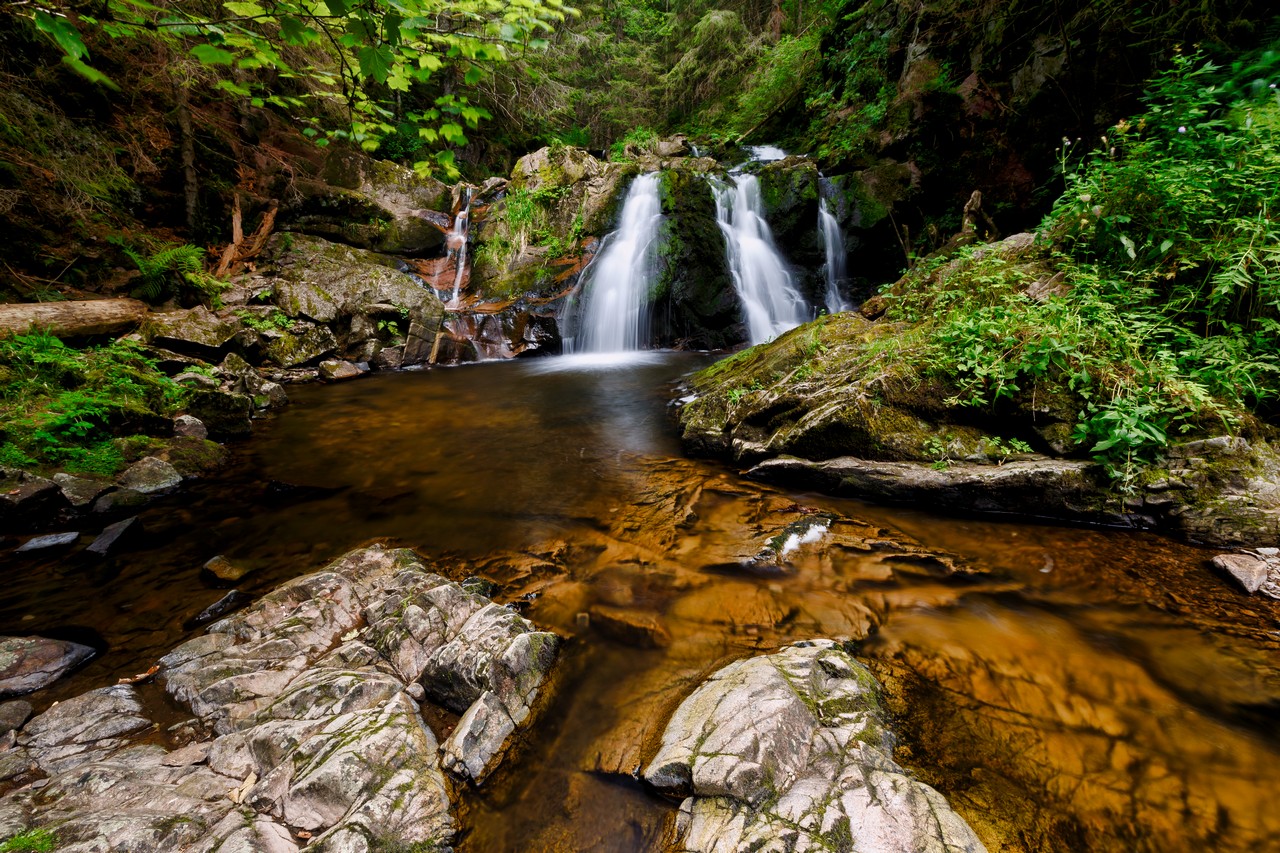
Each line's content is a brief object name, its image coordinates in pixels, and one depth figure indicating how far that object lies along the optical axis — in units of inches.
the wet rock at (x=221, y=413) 221.9
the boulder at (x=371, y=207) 445.7
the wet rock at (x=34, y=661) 87.2
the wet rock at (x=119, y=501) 157.2
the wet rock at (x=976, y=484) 123.5
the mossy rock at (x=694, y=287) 429.7
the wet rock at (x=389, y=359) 382.9
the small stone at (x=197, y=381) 236.2
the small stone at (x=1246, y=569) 96.3
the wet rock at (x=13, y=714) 76.7
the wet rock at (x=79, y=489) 153.4
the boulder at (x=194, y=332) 275.9
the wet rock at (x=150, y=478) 167.2
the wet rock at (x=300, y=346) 338.0
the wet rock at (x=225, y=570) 122.9
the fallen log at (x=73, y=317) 213.6
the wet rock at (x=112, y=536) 133.6
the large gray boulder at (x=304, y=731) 60.9
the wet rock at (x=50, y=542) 134.1
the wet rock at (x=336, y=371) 346.3
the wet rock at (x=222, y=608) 107.6
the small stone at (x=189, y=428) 203.9
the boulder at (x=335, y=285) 369.1
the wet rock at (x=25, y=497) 142.4
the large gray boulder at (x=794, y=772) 57.6
